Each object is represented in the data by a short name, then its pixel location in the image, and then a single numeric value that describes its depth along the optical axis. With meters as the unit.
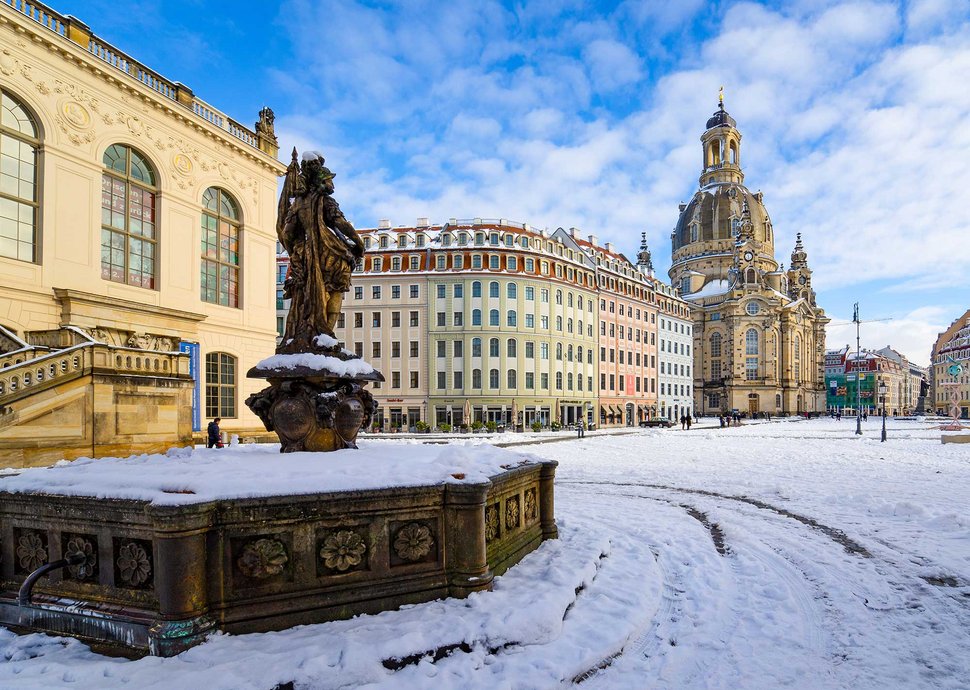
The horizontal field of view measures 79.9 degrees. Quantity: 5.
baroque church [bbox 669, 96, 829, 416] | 104.62
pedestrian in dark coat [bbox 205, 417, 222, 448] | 20.33
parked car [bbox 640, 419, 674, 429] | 58.53
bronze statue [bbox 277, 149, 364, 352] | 7.86
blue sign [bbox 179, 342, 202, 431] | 22.62
